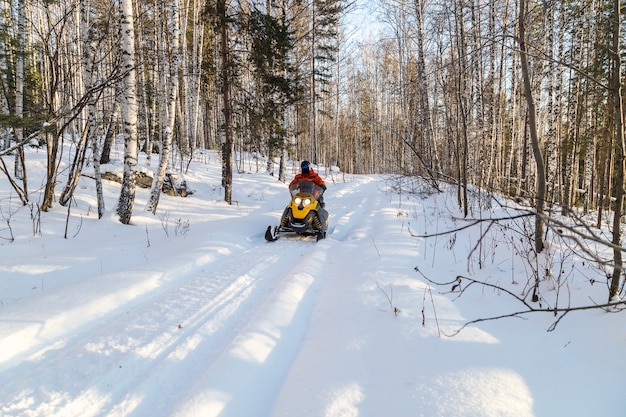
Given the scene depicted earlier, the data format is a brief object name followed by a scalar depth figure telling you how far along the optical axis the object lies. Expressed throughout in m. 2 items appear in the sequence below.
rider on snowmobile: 8.04
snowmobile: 7.17
